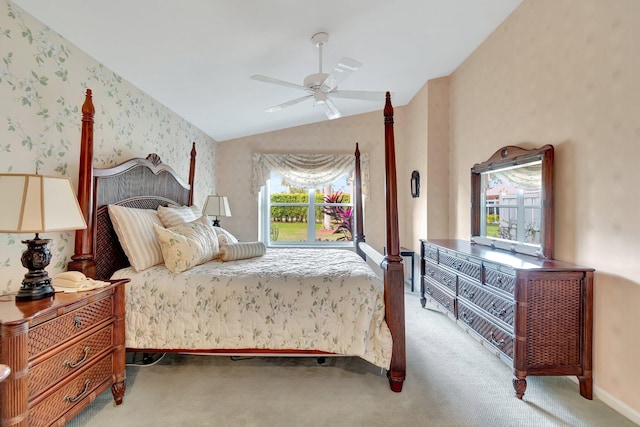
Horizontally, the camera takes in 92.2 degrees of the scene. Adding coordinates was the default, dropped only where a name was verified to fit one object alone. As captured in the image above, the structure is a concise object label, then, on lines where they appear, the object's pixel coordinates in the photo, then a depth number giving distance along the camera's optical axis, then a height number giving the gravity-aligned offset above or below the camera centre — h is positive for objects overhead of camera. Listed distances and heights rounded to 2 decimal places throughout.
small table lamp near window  4.06 +0.10
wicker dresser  1.94 -0.70
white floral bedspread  2.05 -0.67
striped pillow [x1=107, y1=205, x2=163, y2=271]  2.22 -0.17
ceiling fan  2.40 +1.07
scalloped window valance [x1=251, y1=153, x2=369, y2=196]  4.95 +0.73
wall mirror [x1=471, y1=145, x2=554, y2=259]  2.33 +0.10
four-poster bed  2.02 -0.57
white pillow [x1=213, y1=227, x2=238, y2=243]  3.09 -0.21
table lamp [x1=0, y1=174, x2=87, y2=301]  1.33 +0.00
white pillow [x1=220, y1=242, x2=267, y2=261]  2.63 -0.33
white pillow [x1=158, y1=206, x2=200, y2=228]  2.76 -0.02
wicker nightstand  1.23 -0.67
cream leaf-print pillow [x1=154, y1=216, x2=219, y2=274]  2.22 -0.25
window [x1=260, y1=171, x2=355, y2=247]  5.22 -0.03
